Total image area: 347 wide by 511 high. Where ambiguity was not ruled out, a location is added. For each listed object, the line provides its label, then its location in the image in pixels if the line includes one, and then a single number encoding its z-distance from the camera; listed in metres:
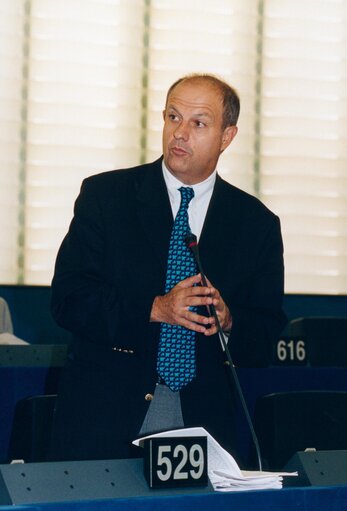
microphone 3.62
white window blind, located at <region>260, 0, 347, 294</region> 10.26
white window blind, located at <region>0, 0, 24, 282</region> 9.39
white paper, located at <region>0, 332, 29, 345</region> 6.79
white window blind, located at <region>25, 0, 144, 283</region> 9.51
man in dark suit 3.91
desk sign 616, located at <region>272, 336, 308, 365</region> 6.53
